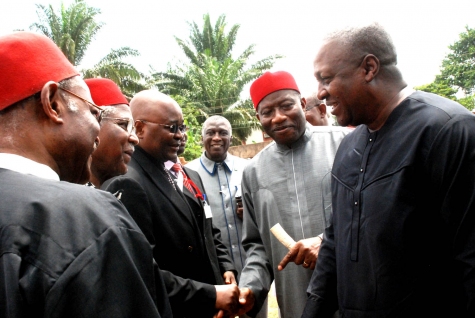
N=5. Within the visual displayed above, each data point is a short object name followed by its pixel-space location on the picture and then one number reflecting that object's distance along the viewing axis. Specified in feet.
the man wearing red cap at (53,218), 3.26
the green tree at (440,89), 128.06
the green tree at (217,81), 89.86
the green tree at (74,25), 84.22
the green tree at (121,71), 82.23
